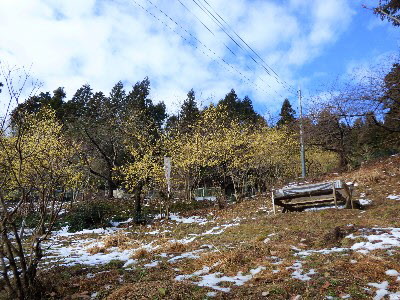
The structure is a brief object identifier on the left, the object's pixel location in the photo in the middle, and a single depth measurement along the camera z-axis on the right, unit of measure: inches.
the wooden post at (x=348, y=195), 383.2
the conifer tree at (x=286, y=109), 1257.1
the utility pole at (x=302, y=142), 784.1
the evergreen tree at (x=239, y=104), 1669.5
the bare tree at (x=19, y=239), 144.4
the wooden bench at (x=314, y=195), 377.1
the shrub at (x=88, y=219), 546.1
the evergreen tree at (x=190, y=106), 1180.7
